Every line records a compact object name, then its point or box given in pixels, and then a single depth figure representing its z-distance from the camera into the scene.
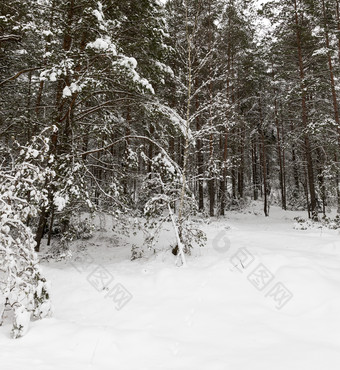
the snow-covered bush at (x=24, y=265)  3.77
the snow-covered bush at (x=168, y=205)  6.84
